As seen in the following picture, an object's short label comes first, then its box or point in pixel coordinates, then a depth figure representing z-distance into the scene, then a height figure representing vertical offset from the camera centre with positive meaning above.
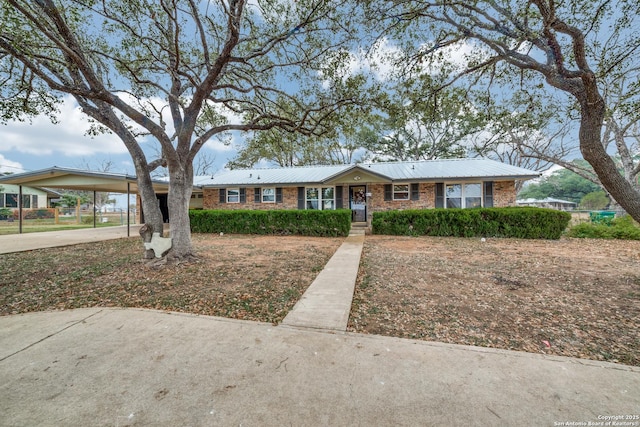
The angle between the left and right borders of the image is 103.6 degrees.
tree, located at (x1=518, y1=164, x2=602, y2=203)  45.84 +4.59
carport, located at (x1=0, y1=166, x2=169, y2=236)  10.88 +1.74
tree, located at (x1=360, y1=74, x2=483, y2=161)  22.47 +7.07
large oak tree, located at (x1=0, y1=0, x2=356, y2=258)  5.12 +3.66
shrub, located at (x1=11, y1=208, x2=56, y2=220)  23.21 +0.36
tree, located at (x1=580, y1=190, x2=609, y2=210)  35.67 +1.45
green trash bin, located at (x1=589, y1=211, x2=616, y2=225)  12.00 -0.45
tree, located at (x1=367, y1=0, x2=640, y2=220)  4.30 +3.63
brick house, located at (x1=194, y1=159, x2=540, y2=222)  13.66 +1.61
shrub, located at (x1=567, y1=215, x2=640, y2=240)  10.34 -0.82
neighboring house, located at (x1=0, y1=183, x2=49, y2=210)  23.97 +2.00
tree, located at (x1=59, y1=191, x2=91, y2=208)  27.59 +1.74
